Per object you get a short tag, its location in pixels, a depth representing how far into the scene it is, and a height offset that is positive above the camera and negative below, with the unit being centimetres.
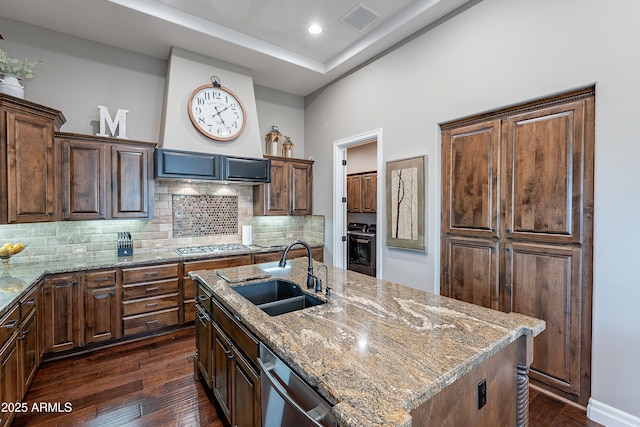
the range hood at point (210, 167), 338 +54
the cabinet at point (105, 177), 302 +35
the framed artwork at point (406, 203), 314 +9
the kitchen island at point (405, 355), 91 -55
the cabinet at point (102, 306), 294 -100
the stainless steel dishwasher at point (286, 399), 99 -72
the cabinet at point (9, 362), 173 -96
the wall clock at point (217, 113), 366 +127
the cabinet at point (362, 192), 600 +39
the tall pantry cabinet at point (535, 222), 211 -8
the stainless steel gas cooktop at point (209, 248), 367 -52
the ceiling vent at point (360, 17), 298 +205
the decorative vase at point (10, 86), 251 +106
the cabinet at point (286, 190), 439 +31
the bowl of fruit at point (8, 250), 260 -37
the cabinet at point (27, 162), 243 +41
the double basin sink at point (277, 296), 185 -60
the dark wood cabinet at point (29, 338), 209 -101
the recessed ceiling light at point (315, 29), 327 +206
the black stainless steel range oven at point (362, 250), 505 -70
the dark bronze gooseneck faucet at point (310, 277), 201 -46
